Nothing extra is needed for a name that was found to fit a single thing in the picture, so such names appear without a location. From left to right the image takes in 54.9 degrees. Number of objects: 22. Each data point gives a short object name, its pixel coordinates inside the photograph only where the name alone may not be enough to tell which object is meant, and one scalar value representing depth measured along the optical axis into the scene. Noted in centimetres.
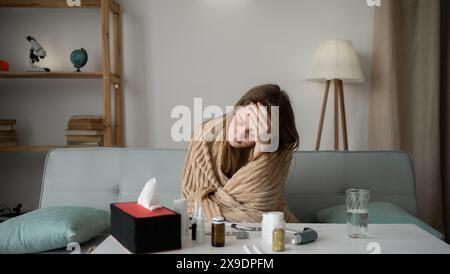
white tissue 98
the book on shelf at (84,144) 255
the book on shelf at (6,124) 258
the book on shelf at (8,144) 255
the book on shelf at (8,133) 257
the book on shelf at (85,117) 254
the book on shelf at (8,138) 257
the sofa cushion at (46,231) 137
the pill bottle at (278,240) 92
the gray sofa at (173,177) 174
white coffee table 92
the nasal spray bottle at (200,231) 99
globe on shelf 260
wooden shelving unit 249
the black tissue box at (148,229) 89
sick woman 139
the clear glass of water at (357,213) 105
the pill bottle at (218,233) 96
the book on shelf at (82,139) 254
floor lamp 249
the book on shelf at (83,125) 252
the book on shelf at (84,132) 253
